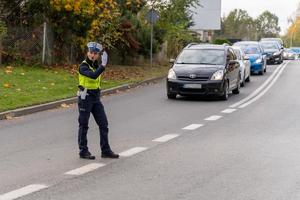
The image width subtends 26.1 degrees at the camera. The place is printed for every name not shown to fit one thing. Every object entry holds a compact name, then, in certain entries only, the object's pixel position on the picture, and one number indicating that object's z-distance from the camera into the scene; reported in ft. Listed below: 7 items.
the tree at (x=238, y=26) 415.85
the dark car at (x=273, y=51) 141.59
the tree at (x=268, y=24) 537.24
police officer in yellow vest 30.71
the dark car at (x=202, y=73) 60.64
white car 78.74
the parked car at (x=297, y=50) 249.53
